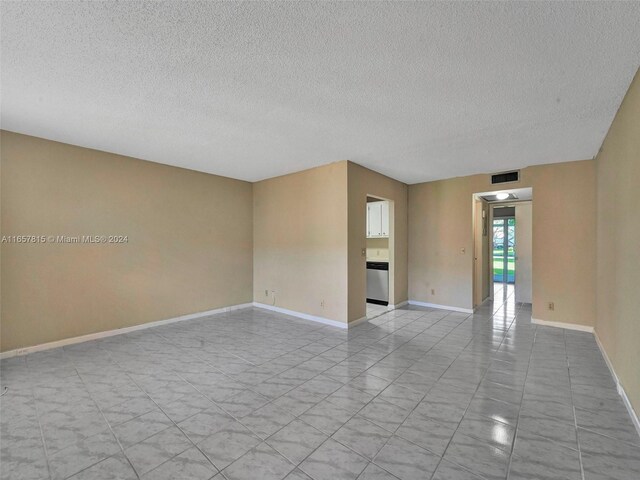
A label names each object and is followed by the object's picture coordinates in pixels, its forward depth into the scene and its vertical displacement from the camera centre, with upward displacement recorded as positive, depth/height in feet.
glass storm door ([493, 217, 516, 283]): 27.86 -0.46
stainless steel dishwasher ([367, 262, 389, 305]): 19.54 -2.76
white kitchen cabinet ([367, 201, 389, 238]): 19.52 +1.59
